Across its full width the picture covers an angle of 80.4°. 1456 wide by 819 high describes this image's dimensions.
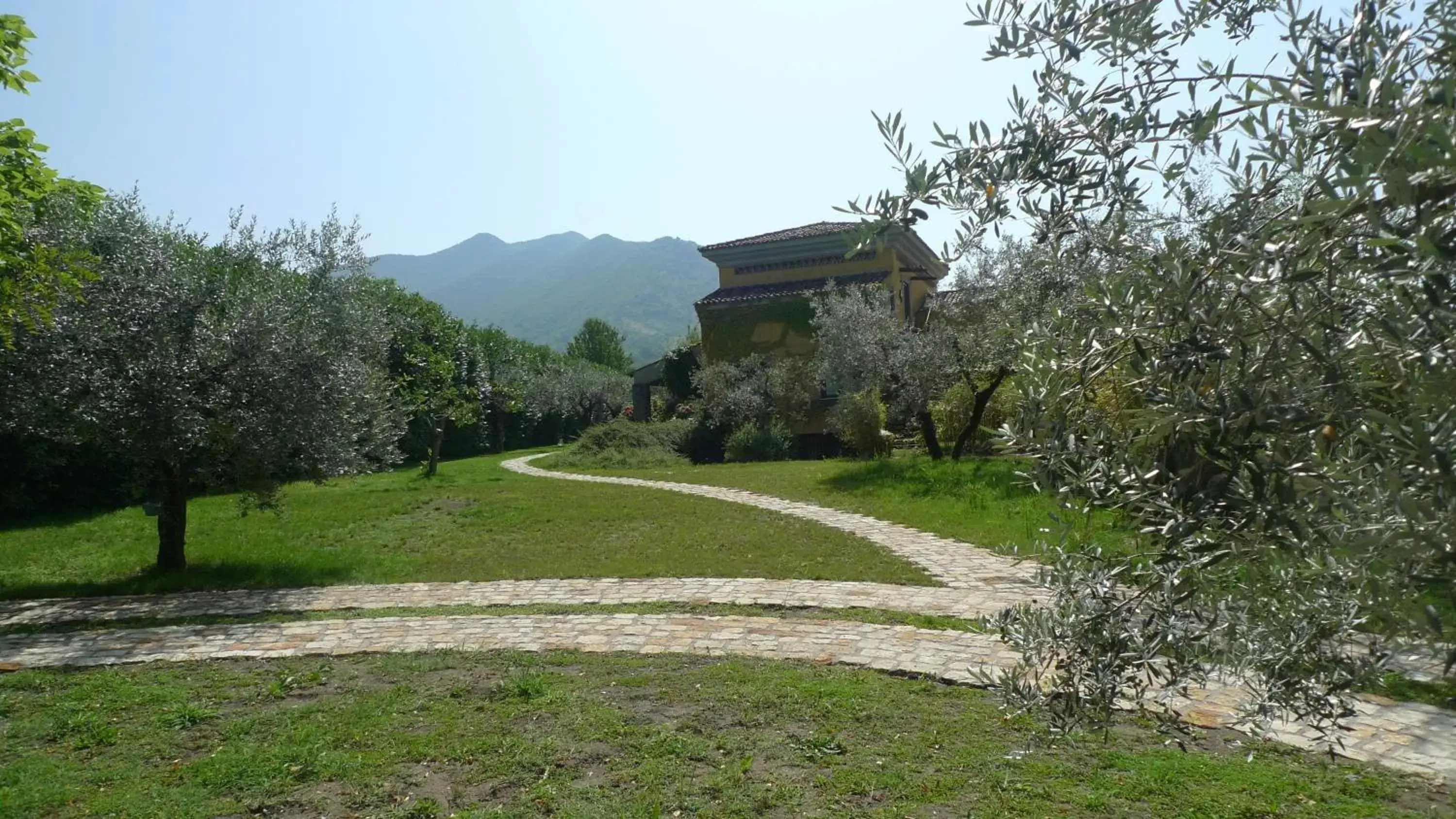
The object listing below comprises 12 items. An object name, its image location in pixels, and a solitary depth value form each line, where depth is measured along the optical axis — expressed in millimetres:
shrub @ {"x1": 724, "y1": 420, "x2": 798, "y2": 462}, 28281
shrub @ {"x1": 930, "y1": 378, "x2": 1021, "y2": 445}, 22953
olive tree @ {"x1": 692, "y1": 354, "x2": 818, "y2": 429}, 29703
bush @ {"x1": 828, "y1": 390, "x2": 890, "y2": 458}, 24750
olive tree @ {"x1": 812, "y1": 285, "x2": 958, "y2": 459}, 20828
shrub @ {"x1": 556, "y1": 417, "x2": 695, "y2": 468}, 29062
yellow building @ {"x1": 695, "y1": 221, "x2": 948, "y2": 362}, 32031
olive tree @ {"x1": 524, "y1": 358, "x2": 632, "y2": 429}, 47688
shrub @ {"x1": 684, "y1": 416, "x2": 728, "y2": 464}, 30359
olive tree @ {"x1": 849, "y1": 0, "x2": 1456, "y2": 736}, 1744
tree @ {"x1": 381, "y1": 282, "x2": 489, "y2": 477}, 26203
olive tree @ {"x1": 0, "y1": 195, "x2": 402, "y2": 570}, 10273
